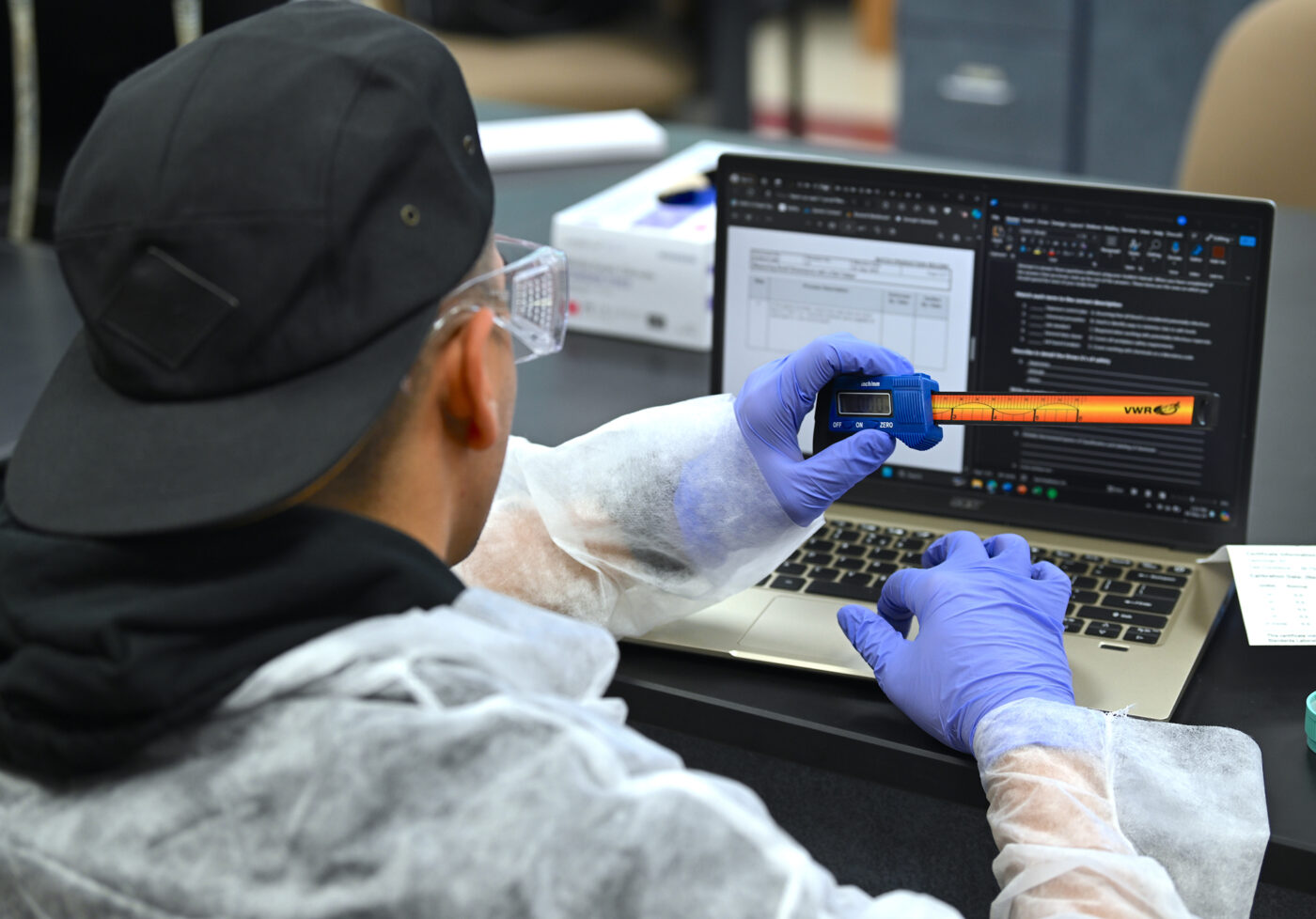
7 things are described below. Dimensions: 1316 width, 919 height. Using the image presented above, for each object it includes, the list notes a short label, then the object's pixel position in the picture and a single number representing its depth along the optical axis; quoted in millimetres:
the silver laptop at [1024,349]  979
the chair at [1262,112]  1812
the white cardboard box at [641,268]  1395
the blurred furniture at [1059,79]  2891
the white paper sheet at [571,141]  1888
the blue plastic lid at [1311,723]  815
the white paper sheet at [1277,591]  919
